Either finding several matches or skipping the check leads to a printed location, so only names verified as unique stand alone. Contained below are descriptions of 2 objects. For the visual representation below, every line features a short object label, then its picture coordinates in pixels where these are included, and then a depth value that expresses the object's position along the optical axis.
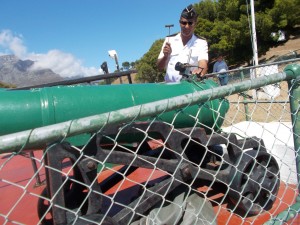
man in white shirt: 3.44
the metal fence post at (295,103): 1.82
